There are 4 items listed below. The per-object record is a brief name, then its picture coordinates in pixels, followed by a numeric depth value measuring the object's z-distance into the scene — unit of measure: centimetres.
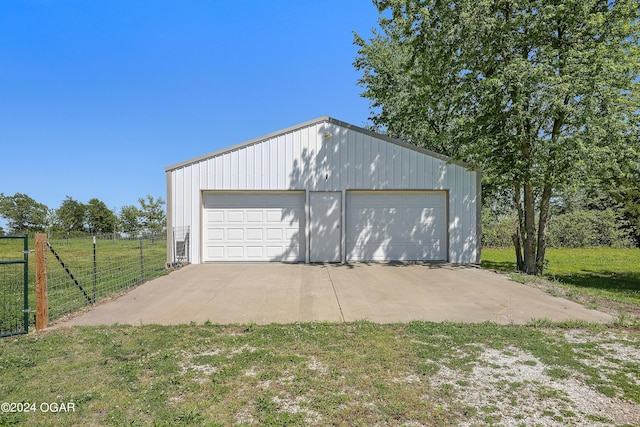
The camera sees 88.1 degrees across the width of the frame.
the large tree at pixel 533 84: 747
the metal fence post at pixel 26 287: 417
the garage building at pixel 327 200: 1002
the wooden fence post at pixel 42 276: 435
